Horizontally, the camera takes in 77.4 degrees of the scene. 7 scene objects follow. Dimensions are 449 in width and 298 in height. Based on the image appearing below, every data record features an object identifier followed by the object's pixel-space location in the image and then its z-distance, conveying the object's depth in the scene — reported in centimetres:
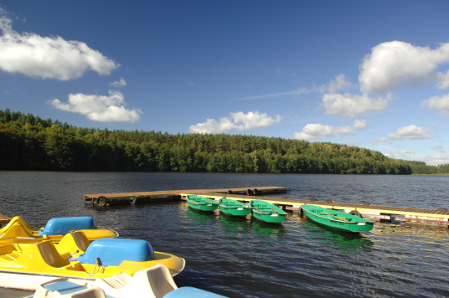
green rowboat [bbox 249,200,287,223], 1786
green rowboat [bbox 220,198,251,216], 2027
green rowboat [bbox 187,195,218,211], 2244
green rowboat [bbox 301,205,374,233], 1532
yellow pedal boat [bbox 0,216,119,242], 1052
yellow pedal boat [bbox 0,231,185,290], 764
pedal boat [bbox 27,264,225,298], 441
